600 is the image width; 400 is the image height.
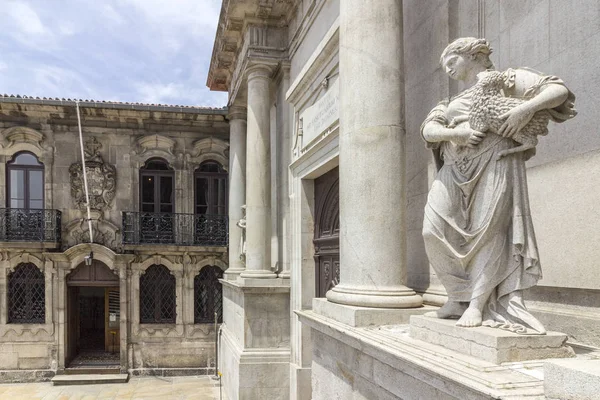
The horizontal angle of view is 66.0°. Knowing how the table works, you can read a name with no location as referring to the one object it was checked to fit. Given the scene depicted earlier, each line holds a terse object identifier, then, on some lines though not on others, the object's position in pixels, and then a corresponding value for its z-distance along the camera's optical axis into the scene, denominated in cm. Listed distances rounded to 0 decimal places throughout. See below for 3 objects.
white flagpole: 1459
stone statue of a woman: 268
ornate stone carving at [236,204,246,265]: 1170
